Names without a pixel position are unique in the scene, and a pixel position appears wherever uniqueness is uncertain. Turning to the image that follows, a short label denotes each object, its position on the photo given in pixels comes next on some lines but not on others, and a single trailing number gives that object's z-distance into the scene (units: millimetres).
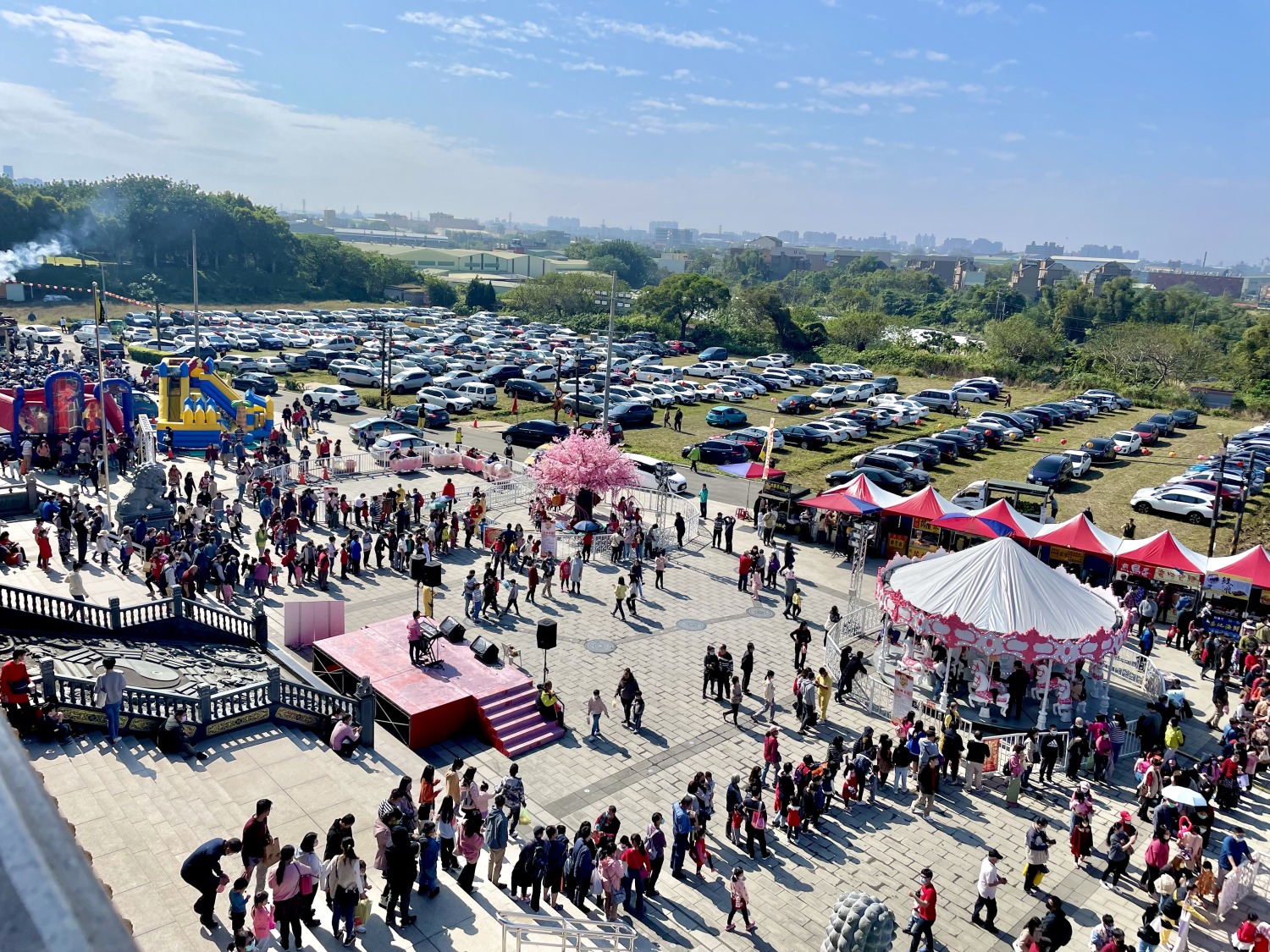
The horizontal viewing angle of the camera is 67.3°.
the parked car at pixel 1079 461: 43244
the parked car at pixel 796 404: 56781
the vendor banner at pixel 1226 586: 25750
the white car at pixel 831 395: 60156
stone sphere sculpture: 10516
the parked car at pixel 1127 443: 48344
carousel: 20062
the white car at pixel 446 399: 50950
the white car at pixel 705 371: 70650
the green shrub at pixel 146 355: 64562
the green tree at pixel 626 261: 185000
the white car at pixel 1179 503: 36531
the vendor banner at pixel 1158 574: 26281
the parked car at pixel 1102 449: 47156
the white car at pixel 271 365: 60844
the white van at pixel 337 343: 71125
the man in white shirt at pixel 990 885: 13742
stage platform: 17750
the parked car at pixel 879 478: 37906
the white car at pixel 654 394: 56188
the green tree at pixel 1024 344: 79125
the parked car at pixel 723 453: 42531
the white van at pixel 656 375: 65625
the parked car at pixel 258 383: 53125
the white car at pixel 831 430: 48094
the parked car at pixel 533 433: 44156
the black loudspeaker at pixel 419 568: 21281
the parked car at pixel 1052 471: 41062
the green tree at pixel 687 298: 97000
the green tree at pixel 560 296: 106500
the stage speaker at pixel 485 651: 19406
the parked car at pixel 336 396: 50344
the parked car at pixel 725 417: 51750
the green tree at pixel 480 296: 119312
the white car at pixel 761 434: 44875
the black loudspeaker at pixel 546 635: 18844
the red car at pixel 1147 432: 51594
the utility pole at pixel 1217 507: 29688
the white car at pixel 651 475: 35719
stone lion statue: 26703
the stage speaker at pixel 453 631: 19344
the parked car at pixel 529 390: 56500
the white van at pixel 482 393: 53562
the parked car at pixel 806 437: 47656
